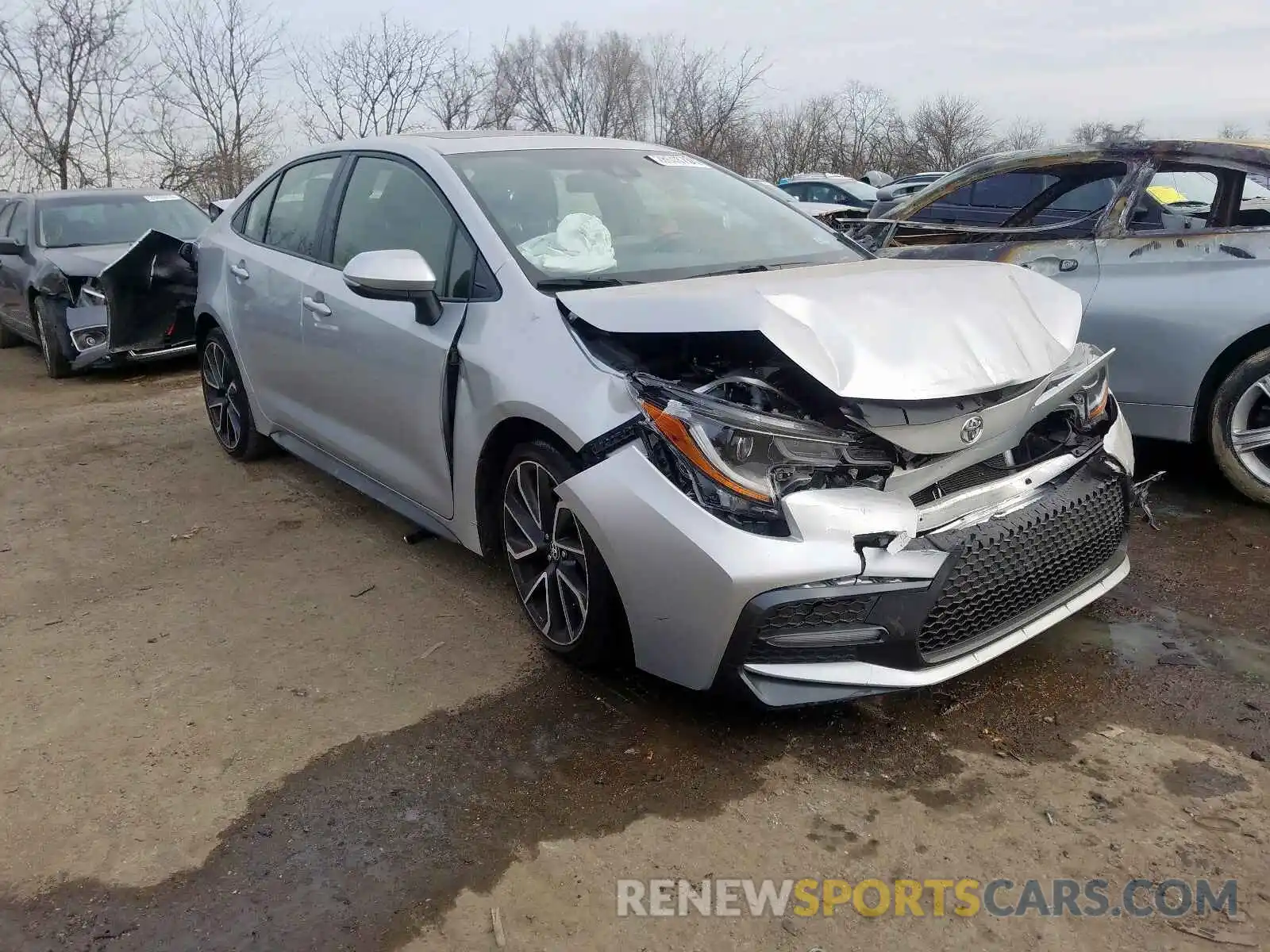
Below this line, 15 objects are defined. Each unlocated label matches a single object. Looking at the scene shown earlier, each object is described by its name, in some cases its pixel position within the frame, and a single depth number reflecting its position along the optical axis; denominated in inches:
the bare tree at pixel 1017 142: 1515.7
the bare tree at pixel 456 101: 1025.5
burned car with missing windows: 164.7
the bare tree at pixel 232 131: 832.3
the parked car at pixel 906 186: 675.1
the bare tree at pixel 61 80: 743.7
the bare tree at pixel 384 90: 973.8
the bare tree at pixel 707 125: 1205.7
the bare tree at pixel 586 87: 1349.7
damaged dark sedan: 258.1
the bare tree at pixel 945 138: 1401.3
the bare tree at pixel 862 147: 1333.7
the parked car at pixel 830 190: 726.5
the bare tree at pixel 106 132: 773.9
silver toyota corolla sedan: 99.0
